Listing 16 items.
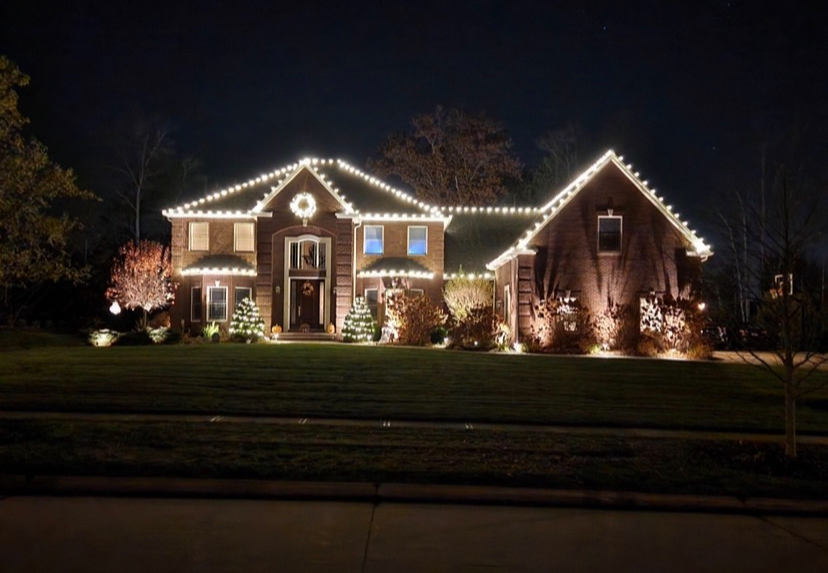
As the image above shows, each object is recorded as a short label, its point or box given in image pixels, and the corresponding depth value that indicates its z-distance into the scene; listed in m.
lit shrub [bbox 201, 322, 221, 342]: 31.41
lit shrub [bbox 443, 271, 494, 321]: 31.06
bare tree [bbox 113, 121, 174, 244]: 48.97
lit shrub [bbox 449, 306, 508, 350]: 28.23
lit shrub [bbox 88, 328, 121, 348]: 29.39
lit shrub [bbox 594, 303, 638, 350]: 27.38
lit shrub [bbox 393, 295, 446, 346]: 29.95
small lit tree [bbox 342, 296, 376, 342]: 31.91
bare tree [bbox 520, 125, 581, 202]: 51.32
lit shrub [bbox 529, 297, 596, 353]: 27.52
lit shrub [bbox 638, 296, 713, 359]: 26.78
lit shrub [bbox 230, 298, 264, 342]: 31.67
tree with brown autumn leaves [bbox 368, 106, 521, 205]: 51.78
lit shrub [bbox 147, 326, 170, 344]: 29.67
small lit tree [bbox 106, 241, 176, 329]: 36.94
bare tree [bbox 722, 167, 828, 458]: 10.51
